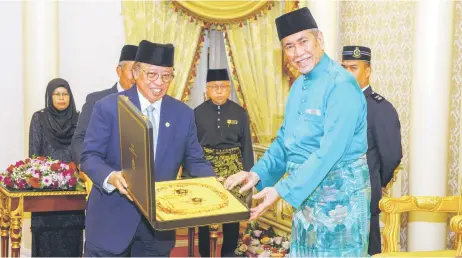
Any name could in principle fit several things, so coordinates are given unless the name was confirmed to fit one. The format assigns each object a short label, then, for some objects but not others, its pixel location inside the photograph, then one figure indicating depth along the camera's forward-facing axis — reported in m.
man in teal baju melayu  2.44
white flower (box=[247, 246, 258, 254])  5.87
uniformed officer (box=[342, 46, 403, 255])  3.96
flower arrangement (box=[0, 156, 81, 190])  4.34
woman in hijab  4.83
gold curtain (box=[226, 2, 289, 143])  6.64
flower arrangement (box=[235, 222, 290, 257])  5.85
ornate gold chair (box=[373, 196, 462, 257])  3.44
